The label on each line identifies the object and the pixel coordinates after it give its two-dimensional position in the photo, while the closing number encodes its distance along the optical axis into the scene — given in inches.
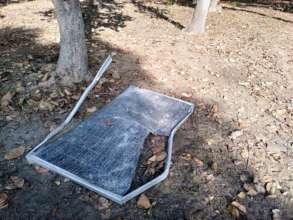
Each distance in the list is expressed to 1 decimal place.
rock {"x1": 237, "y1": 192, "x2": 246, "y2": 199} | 67.4
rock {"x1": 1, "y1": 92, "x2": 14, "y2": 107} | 89.9
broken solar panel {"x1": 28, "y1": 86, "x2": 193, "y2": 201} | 68.9
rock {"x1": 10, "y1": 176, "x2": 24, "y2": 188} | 66.4
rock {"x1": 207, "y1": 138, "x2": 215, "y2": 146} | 82.3
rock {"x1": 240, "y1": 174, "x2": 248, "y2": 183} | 71.8
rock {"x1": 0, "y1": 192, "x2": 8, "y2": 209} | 62.1
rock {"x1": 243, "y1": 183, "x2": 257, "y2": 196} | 68.4
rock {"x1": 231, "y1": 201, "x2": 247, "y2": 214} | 64.1
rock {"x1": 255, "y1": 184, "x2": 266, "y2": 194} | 69.3
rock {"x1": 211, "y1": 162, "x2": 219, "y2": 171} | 74.1
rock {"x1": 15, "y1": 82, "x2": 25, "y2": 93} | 95.1
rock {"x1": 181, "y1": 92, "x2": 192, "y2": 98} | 102.9
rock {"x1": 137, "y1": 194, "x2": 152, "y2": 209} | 63.9
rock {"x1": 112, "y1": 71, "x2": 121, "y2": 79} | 108.9
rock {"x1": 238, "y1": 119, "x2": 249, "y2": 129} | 90.2
